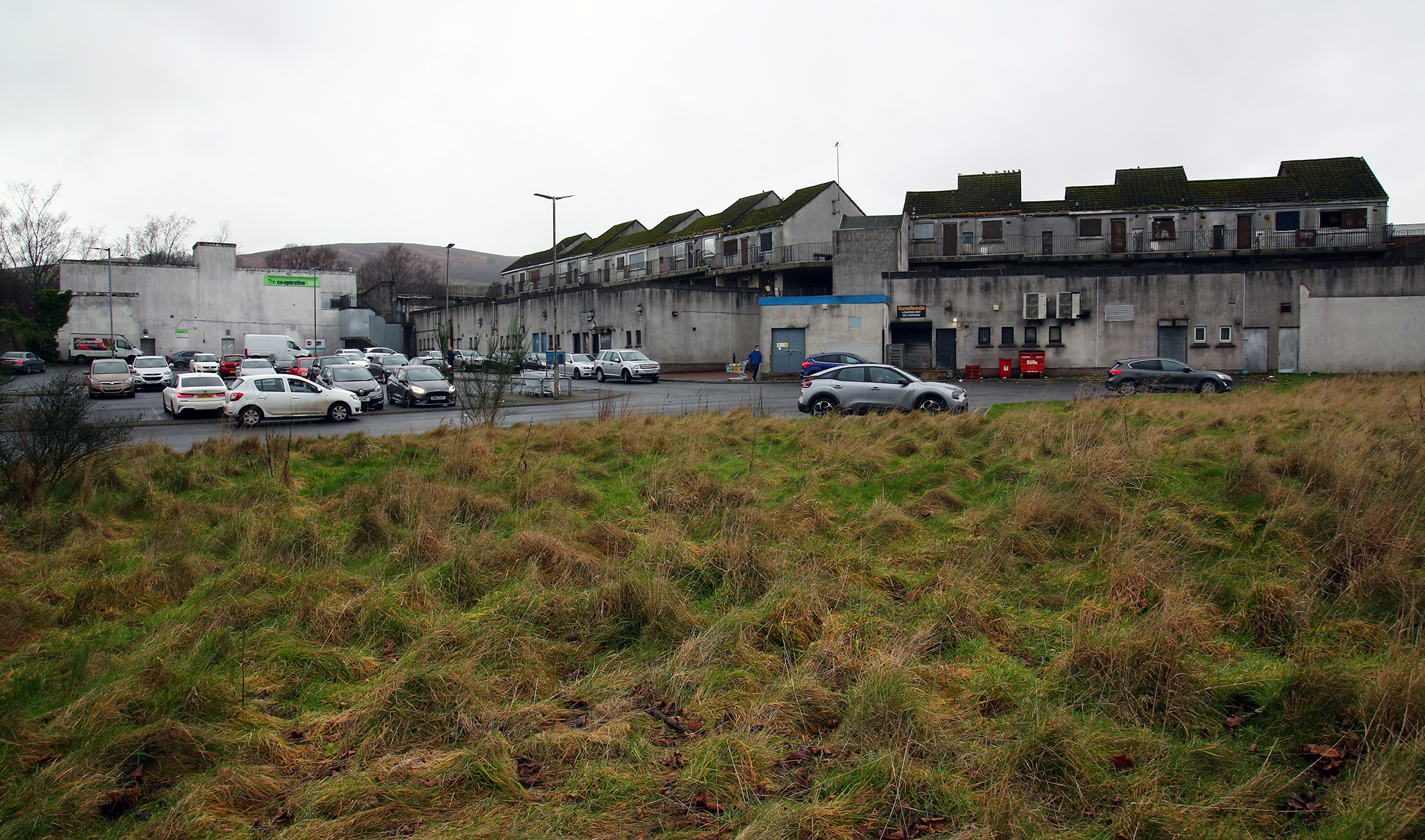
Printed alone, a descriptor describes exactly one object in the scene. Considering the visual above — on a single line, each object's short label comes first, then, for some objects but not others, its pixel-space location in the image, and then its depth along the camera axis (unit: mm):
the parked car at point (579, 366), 44125
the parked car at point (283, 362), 40750
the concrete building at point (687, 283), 49781
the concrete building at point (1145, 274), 37156
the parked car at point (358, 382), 26828
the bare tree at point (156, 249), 91875
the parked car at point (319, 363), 33631
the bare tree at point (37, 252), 73625
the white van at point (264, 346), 51438
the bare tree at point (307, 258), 109062
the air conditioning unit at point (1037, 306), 40406
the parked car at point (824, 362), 31781
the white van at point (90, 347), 57125
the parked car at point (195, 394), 23609
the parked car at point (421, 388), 27688
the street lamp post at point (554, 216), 35188
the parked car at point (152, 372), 38000
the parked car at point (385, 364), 37562
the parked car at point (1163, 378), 26375
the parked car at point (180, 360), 50925
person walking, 40531
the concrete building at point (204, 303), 67188
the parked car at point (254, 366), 36812
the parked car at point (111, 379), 33094
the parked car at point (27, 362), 47844
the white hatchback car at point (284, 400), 21281
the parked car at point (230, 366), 46875
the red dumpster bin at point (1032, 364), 38406
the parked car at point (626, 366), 40625
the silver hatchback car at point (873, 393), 19094
